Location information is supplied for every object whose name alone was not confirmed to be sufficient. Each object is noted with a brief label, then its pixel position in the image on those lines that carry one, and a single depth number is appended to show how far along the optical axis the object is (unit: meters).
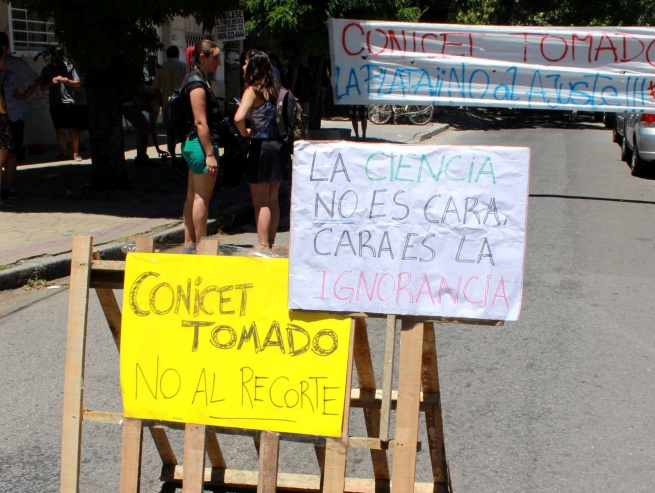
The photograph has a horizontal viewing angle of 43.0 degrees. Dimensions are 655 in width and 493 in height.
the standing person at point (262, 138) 6.80
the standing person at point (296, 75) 12.34
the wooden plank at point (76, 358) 2.93
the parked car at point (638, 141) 13.14
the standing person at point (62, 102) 11.71
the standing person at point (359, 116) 17.31
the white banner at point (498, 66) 9.86
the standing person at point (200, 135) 6.52
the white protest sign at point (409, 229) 2.80
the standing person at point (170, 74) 12.53
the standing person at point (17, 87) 10.23
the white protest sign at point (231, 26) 11.64
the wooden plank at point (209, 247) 3.00
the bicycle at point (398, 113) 23.66
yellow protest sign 2.91
